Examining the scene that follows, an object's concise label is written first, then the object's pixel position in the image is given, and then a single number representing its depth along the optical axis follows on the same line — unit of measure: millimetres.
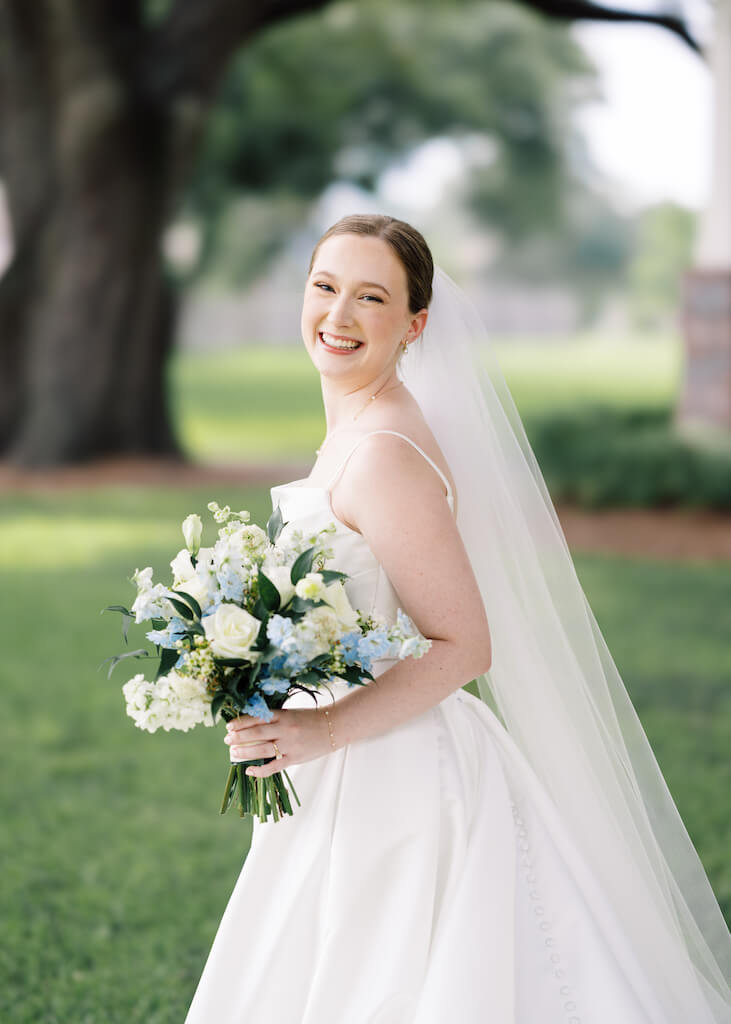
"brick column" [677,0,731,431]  11922
